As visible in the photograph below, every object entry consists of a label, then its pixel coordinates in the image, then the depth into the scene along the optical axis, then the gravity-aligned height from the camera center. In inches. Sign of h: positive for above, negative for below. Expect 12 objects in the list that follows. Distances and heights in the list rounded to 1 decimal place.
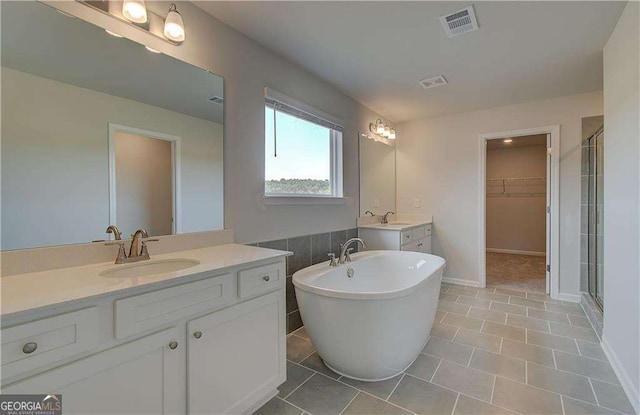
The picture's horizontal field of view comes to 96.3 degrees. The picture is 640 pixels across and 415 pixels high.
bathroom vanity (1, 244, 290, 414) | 34.6 -19.3
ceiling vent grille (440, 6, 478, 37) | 73.9 +49.2
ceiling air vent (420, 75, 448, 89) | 112.8 +49.7
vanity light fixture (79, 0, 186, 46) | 57.8 +40.2
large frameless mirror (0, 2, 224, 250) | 48.2 +14.5
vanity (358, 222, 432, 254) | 128.8 -14.8
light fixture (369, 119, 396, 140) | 150.5 +41.0
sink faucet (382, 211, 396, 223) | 154.3 -7.2
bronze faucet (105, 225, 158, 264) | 57.0 -8.7
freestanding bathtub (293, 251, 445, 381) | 67.6 -29.7
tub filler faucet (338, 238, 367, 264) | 100.3 -17.9
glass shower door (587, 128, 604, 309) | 107.1 -5.2
